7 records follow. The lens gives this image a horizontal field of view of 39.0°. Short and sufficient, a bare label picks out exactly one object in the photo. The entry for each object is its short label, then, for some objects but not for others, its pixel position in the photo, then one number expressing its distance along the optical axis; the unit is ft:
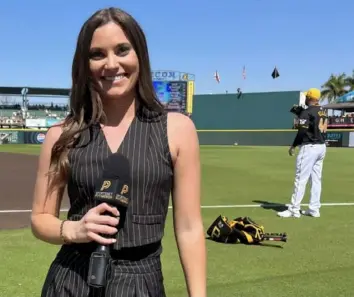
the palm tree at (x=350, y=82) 275.59
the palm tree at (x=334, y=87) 278.67
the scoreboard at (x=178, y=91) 173.17
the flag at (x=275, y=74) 179.93
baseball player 28.27
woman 5.74
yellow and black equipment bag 21.67
